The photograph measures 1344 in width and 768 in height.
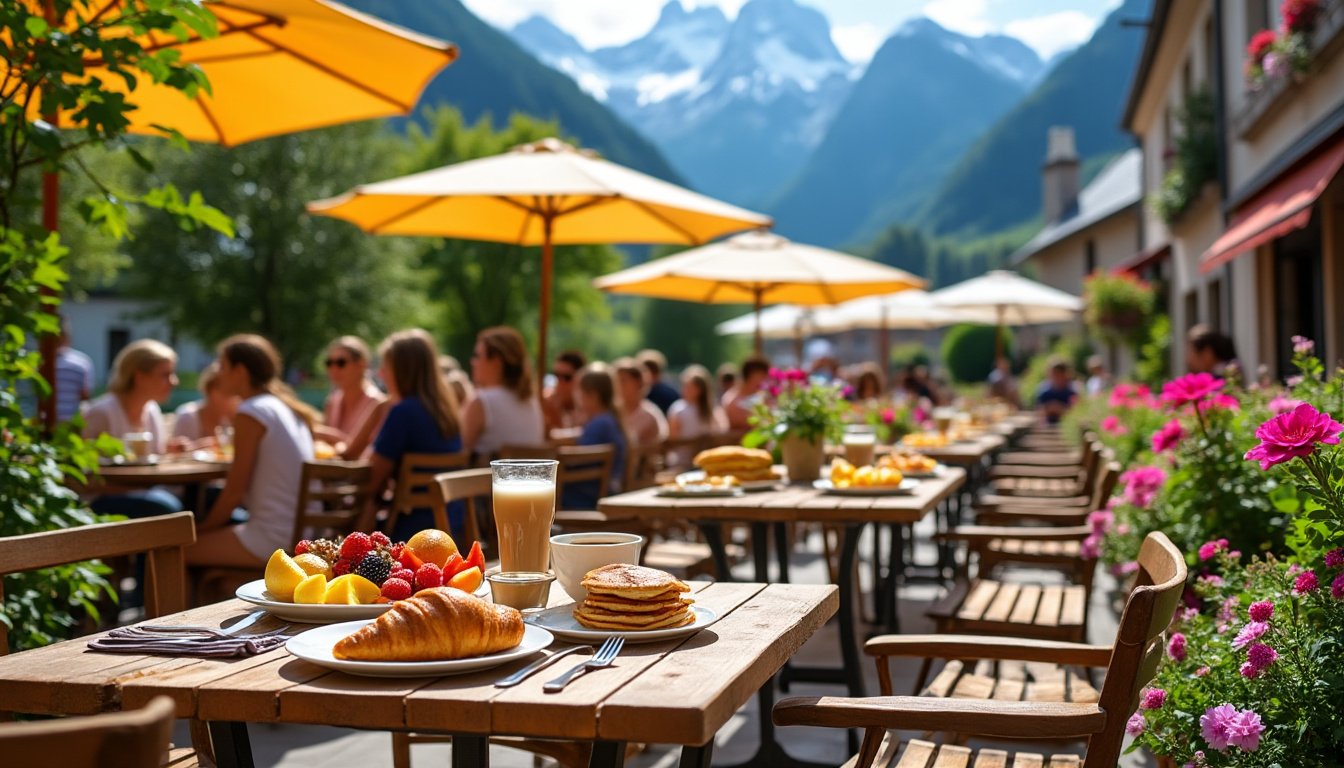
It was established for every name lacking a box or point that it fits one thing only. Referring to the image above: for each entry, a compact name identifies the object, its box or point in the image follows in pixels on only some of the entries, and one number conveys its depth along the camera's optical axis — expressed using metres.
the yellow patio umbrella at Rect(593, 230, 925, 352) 9.70
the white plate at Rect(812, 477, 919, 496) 4.40
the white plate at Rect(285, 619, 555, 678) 1.68
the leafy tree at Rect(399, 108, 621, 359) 47.94
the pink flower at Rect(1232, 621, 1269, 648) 2.42
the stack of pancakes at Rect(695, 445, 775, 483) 4.79
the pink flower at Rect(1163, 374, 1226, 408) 4.03
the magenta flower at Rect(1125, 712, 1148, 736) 2.61
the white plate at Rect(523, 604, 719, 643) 1.92
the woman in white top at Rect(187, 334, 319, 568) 5.07
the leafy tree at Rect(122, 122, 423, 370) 34.28
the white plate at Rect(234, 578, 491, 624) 2.07
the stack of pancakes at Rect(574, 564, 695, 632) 1.96
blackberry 2.16
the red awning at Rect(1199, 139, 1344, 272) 7.98
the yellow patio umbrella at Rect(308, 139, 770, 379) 6.86
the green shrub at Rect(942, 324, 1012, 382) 43.44
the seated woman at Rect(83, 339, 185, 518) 7.07
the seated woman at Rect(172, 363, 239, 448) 8.28
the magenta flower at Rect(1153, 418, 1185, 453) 4.34
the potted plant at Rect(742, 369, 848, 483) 5.09
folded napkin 1.88
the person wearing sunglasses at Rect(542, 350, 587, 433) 9.44
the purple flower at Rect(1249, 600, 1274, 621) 2.44
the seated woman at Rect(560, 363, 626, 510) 6.72
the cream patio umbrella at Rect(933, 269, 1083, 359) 16.03
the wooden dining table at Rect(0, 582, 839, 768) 1.54
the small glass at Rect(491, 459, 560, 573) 2.24
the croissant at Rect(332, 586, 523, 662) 1.71
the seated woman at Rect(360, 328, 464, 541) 5.54
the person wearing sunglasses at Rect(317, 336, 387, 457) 7.69
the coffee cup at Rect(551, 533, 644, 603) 2.22
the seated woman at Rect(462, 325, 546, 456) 6.50
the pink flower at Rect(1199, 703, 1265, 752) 2.23
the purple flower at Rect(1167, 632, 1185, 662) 2.91
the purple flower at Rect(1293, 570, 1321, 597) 2.44
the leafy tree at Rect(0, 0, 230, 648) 3.36
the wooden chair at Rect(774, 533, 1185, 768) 2.01
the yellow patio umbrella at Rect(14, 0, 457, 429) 5.19
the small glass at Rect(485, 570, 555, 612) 2.10
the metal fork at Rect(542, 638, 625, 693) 1.63
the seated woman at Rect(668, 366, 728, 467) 9.57
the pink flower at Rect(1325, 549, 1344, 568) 2.35
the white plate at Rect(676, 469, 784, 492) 4.69
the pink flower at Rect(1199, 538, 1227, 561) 3.12
